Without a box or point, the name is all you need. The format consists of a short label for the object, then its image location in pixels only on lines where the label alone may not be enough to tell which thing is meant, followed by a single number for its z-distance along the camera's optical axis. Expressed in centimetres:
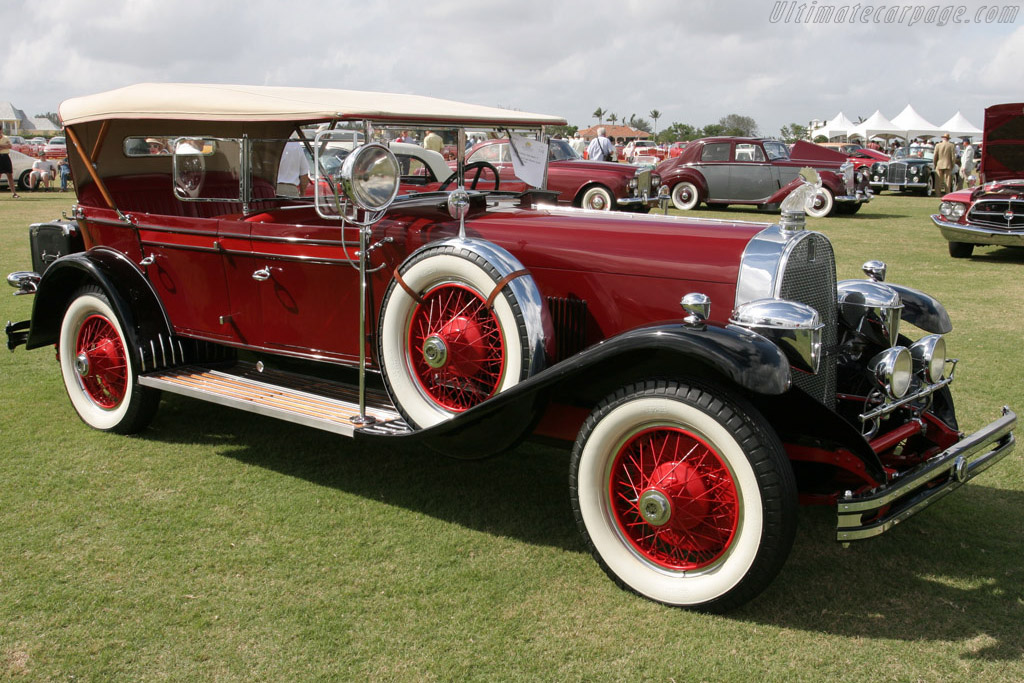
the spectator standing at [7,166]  2025
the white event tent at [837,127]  4356
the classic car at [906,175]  2381
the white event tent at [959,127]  4086
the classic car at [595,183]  1502
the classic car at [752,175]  1722
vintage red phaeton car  284
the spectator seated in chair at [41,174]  2342
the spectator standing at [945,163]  2097
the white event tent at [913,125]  3994
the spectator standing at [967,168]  2262
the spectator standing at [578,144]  2372
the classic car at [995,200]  1094
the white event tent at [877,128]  4000
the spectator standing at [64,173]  2480
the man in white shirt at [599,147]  1978
